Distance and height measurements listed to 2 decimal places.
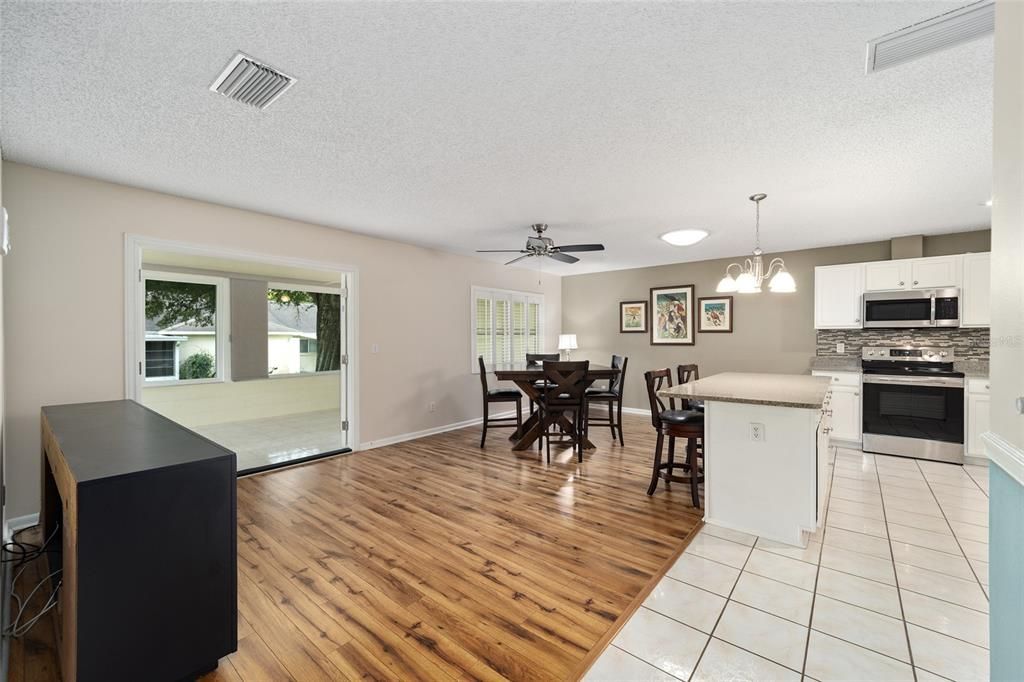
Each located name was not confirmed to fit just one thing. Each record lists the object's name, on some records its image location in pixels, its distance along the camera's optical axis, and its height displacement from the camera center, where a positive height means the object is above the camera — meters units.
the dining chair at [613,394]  5.09 -0.66
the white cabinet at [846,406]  4.64 -0.73
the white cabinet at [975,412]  4.01 -0.68
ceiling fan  4.16 +0.88
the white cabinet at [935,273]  4.31 +0.66
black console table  1.31 -0.71
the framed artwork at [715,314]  6.07 +0.34
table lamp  6.81 -0.06
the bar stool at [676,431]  3.11 -0.67
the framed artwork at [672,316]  6.41 +0.32
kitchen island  2.54 -0.74
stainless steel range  4.12 -0.65
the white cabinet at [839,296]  4.83 +0.48
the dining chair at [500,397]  4.98 -0.69
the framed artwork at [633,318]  6.85 +0.32
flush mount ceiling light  3.88 +0.91
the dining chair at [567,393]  4.37 -0.57
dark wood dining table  4.57 -0.54
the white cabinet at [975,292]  4.18 +0.44
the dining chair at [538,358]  5.55 -0.28
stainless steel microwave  4.32 +0.31
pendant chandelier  3.15 +0.42
